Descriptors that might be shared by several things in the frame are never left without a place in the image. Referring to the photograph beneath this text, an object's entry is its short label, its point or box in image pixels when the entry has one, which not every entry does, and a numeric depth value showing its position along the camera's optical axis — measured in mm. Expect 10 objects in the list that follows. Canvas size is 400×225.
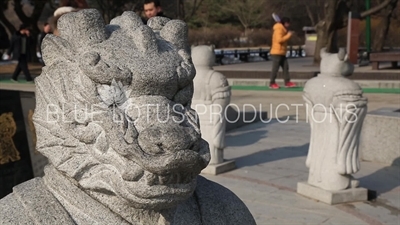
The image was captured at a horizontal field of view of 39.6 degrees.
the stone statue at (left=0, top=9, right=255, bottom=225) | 1583
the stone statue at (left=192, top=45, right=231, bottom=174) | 6344
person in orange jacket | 13289
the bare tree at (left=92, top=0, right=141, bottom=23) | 27308
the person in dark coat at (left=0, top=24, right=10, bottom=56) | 8691
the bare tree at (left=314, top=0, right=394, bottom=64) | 18250
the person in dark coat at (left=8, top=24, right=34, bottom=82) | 15188
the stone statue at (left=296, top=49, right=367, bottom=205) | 5055
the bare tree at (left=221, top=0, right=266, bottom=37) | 41216
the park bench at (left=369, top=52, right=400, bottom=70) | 16562
